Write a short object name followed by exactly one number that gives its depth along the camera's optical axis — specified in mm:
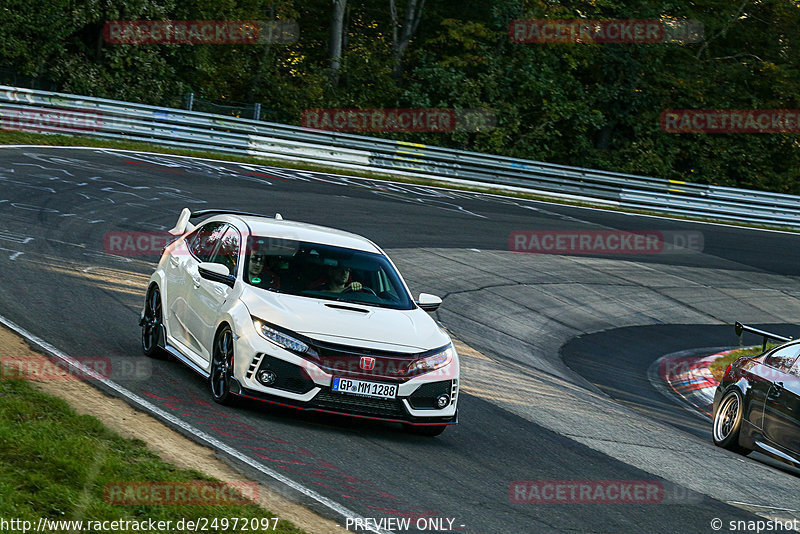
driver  18756
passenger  18406
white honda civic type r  16812
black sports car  19984
